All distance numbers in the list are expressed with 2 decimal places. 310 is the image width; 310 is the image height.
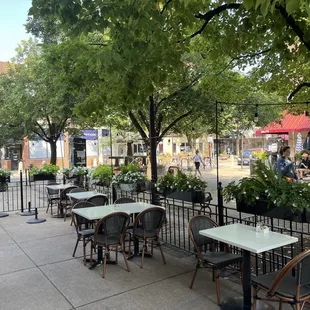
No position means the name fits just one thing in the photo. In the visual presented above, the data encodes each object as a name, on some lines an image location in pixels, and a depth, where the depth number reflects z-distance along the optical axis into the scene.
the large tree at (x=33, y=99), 10.63
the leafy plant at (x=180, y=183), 5.70
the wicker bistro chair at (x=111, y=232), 4.59
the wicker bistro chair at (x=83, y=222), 5.07
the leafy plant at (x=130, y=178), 7.50
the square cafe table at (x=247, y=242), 3.27
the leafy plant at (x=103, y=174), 8.80
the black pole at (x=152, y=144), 7.56
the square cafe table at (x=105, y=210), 4.96
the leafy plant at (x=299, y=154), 14.23
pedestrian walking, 18.80
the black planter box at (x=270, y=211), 3.98
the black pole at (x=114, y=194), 7.79
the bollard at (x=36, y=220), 7.95
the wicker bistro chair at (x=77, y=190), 8.23
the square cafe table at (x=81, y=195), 7.42
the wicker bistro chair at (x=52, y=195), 9.20
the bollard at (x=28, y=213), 8.95
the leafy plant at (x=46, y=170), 12.55
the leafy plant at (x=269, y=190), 3.92
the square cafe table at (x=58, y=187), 9.00
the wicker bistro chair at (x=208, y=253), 3.73
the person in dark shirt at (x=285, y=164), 7.21
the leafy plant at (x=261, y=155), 14.62
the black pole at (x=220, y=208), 4.89
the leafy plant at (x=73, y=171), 11.33
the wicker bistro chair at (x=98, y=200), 6.48
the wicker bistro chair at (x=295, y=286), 2.84
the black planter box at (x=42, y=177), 12.46
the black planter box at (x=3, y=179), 11.76
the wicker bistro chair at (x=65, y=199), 8.48
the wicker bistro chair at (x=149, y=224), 4.97
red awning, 15.03
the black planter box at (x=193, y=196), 5.63
